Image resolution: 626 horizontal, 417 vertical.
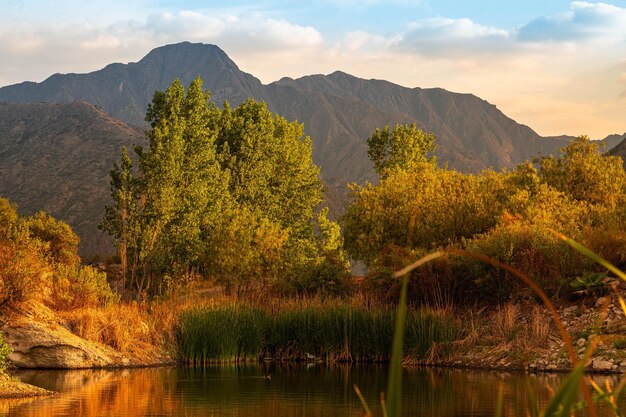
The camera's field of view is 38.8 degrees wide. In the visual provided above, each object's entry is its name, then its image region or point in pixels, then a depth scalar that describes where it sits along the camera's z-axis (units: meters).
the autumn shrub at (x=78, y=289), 33.66
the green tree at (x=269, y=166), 59.34
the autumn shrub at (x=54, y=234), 53.78
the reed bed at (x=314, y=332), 32.44
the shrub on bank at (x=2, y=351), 22.46
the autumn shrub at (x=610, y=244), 34.53
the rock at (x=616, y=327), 30.85
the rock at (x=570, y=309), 33.19
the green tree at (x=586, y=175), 53.56
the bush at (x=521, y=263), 35.19
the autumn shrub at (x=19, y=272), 29.02
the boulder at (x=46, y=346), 29.61
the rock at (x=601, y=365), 28.09
